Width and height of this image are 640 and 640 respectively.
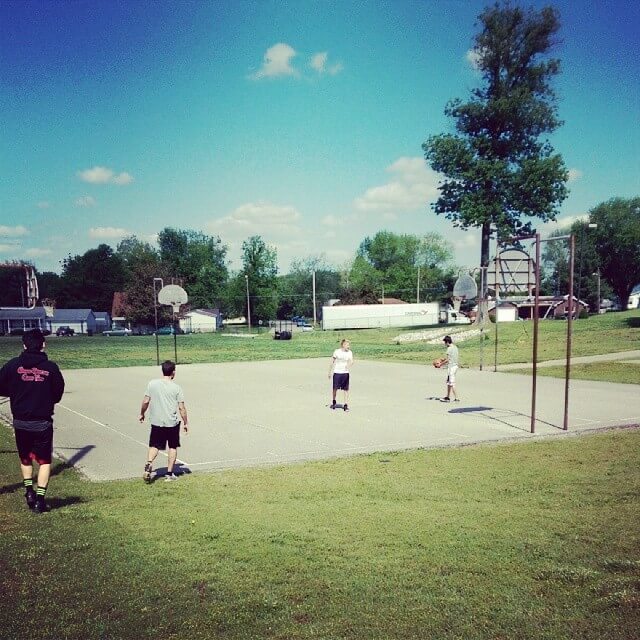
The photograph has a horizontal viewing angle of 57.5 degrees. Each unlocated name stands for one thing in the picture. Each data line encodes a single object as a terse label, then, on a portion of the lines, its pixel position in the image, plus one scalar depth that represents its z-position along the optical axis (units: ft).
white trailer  270.67
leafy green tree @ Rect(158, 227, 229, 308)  384.27
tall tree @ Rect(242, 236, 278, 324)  312.91
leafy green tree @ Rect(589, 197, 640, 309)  257.75
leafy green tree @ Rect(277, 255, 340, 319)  435.94
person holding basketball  57.62
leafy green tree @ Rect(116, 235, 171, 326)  291.30
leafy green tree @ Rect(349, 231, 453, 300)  396.37
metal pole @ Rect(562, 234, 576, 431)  39.50
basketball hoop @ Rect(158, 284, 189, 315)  125.70
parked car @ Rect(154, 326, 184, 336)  286.89
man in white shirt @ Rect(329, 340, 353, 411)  53.78
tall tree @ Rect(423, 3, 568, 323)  157.48
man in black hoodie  24.67
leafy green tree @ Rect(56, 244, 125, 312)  398.21
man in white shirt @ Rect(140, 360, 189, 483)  29.45
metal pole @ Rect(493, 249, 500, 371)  50.26
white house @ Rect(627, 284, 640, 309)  431.43
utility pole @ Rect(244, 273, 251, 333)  303.07
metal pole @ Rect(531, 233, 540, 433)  41.05
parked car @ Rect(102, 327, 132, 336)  294.05
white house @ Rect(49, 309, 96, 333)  335.88
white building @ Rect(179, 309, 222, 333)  331.77
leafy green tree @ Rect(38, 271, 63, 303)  396.57
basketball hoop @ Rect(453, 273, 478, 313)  87.75
